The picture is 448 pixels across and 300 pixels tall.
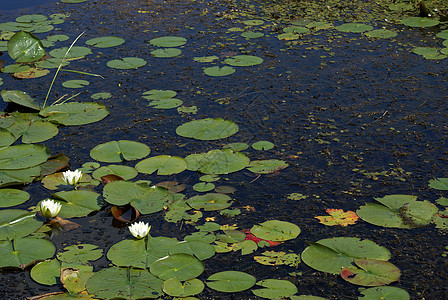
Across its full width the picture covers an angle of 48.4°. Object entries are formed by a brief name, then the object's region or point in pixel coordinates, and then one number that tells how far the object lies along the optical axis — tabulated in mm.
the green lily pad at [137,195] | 3757
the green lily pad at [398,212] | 3592
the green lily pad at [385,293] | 2887
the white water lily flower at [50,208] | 3590
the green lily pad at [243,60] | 6207
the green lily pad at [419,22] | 7305
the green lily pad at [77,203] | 3754
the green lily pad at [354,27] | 7180
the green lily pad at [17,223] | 3489
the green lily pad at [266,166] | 4211
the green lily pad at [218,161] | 4230
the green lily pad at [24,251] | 3221
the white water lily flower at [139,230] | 3389
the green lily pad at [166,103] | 5295
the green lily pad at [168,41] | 6832
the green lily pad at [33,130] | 4762
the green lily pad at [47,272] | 3093
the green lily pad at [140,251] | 3194
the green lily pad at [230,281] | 3004
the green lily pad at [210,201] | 3777
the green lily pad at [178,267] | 3080
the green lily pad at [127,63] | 6227
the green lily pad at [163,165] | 4227
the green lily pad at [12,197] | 3869
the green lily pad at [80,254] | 3264
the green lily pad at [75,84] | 5812
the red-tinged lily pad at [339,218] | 3623
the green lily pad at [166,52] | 6527
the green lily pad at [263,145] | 4559
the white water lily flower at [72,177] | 3930
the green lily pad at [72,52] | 6552
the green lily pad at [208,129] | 4738
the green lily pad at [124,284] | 2936
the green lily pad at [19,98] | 5203
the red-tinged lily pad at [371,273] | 3031
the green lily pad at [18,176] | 4078
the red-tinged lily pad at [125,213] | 3676
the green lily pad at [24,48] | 6395
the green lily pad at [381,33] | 6934
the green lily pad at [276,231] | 3451
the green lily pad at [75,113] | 5082
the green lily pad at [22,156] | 4293
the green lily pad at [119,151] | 4430
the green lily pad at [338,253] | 3174
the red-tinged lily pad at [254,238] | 3418
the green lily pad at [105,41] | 6888
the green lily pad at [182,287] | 2947
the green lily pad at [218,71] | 5988
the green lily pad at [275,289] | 2951
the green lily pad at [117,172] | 4168
